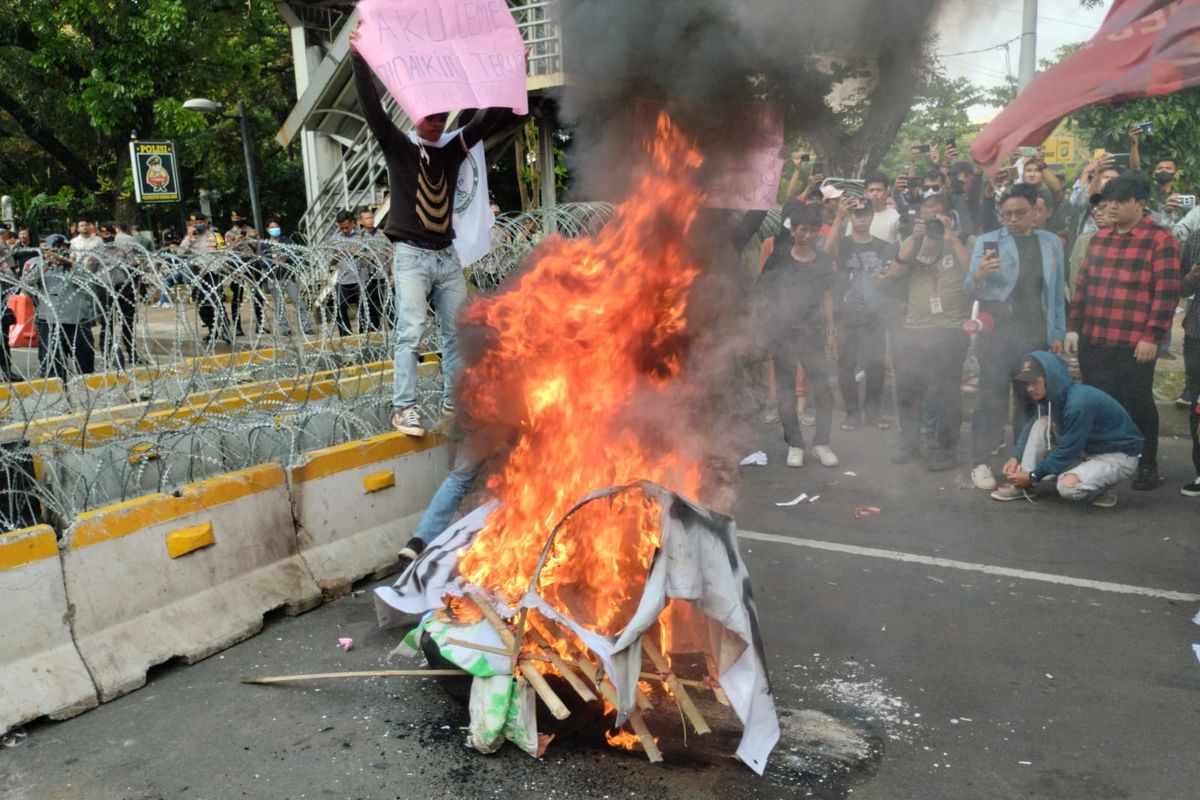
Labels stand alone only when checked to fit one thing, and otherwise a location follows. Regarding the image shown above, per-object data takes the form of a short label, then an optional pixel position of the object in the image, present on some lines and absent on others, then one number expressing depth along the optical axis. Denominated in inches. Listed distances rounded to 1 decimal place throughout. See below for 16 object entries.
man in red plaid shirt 277.1
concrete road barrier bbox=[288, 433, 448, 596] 216.5
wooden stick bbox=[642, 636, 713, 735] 139.9
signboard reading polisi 783.1
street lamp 740.0
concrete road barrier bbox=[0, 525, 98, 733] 159.9
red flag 309.1
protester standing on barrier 228.1
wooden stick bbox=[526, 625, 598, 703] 139.6
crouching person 266.4
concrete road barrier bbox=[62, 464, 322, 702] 173.2
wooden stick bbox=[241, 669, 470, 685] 154.5
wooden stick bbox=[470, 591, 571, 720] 139.2
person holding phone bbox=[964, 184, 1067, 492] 293.4
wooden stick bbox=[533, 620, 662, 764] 138.9
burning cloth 135.3
